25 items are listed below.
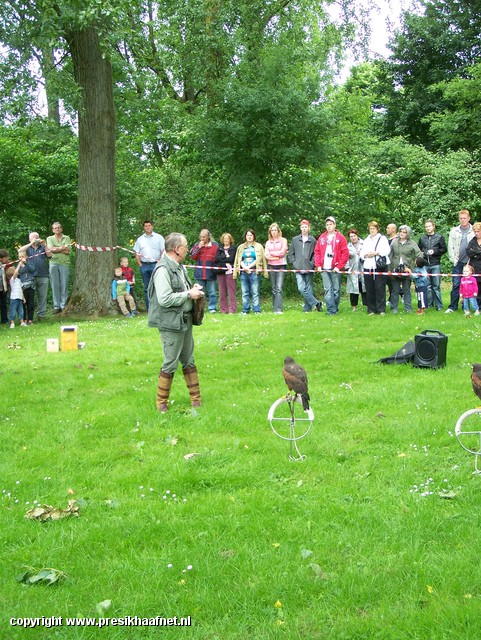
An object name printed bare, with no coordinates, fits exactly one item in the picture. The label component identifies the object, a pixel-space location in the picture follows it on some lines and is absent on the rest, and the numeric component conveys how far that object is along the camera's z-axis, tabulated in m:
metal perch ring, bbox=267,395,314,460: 5.69
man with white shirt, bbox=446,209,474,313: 14.09
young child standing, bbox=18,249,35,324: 16.22
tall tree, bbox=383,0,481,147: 29.59
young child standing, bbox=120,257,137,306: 17.48
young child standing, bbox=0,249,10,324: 15.76
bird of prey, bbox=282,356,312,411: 5.53
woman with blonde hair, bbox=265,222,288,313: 15.70
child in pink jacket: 13.30
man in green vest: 7.48
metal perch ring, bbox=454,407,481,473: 4.90
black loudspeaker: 9.30
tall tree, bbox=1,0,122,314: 16.77
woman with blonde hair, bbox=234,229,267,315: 15.68
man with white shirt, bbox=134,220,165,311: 16.45
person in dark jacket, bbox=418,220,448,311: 14.40
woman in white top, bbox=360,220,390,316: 14.43
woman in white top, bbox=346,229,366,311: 15.44
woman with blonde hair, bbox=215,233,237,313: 16.11
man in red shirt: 14.84
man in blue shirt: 16.95
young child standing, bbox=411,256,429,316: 14.22
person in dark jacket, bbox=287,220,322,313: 15.41
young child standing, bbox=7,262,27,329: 15.73
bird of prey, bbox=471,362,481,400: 5.45
